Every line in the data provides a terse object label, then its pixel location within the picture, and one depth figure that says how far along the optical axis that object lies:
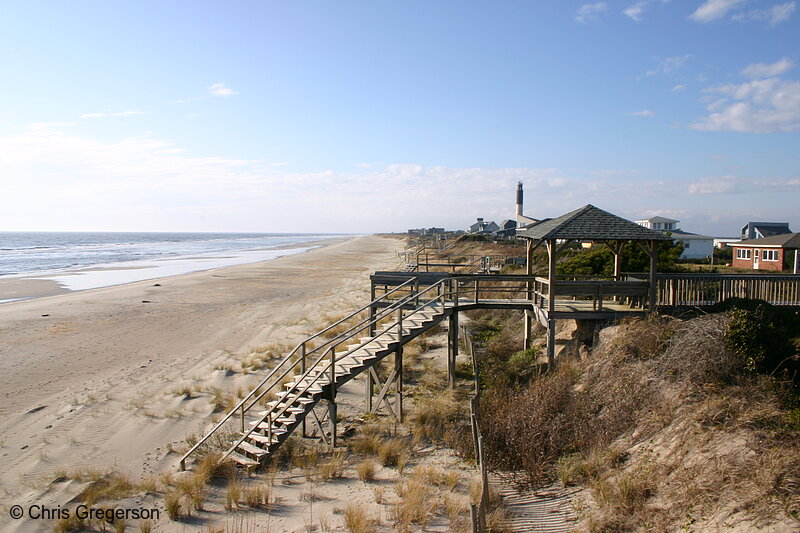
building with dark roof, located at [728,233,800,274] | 31.98
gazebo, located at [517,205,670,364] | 12.93
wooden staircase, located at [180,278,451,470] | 9.61
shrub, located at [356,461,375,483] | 8.73
